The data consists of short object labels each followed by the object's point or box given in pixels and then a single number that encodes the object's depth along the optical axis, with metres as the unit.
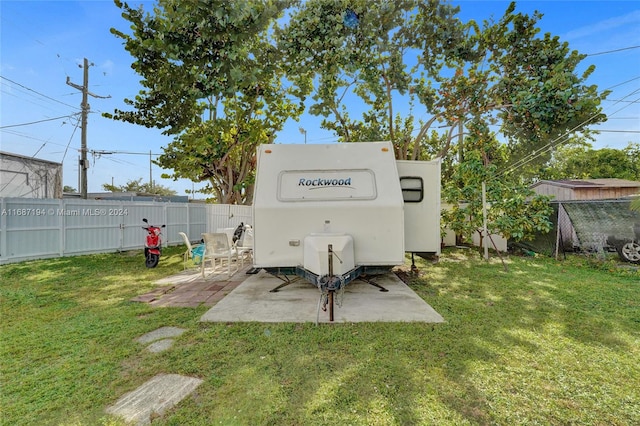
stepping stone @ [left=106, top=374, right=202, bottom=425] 2.14
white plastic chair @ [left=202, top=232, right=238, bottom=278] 6.33
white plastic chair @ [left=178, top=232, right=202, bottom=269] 6.87
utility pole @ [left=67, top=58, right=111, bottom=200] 16.27
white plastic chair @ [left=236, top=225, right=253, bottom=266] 7.29
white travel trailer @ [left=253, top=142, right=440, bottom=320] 4.67
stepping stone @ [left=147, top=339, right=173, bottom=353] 3.13
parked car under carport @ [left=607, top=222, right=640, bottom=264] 7.23
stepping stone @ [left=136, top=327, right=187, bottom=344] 3.39
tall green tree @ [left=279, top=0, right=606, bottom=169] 9.17
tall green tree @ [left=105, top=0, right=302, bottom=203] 7.87
